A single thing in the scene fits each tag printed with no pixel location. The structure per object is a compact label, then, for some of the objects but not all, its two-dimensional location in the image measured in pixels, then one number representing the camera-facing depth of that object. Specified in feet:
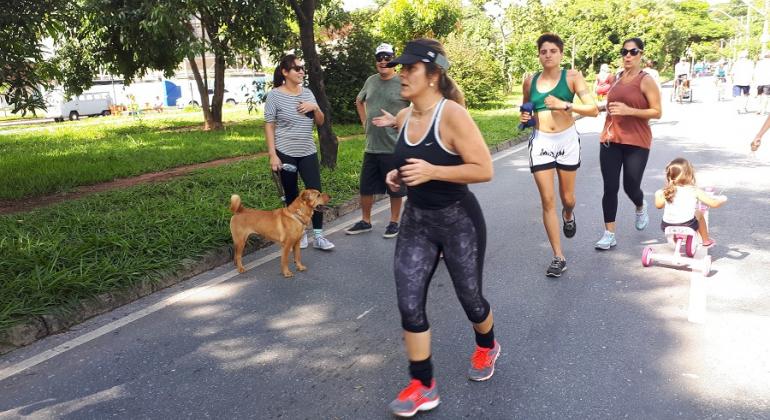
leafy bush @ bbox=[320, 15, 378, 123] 67.62
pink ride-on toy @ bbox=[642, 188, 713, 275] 16.35
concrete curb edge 13.03
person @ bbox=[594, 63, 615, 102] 58.01
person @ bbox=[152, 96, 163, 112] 128.67
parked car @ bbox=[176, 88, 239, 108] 161.46
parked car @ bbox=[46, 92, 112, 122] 115.34
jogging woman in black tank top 8.97
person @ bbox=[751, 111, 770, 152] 17.27
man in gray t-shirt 19.54
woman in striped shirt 18.19
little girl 16.58
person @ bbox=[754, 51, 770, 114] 57.16
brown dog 17.21
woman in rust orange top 17.43
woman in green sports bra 15.79
